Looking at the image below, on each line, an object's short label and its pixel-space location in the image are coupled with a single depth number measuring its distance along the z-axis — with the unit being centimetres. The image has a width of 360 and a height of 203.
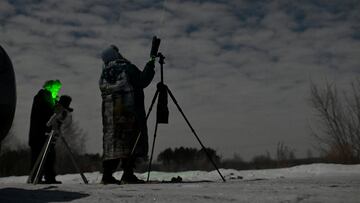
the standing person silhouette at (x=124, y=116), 563
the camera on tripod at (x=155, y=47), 577
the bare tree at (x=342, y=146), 1491
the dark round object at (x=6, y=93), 303
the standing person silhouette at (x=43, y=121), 665
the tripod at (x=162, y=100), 579
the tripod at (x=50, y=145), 618
